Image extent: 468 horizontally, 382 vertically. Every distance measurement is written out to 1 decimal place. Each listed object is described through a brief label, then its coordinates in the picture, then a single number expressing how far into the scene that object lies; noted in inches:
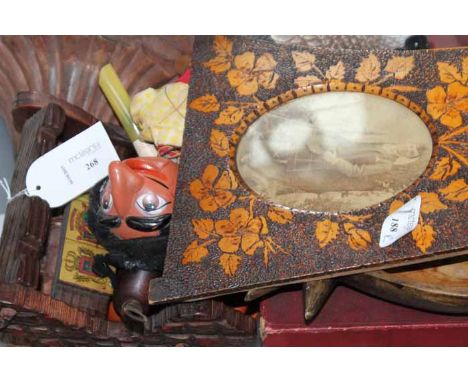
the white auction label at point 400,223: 37.4
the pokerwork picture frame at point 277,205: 37.8
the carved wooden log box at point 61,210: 42.4
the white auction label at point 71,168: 46.4
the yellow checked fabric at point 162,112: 46.5
